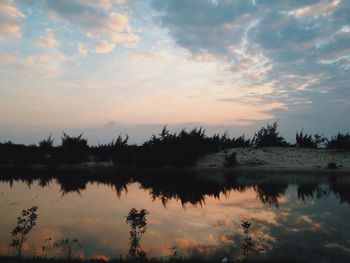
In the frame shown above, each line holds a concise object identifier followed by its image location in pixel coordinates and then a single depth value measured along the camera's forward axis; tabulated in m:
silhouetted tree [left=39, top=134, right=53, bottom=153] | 38.34
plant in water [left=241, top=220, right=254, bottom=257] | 7.98
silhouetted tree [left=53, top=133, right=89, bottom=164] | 34.53
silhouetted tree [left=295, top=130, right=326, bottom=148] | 36.03
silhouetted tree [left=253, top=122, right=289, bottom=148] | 36.09
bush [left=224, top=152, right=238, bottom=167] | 30.56
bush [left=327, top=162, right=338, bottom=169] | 28.28
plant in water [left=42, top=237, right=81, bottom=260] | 8.23
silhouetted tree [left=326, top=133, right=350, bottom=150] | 33.56
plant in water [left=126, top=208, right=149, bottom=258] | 7.99
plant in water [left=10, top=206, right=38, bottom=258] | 7.90
